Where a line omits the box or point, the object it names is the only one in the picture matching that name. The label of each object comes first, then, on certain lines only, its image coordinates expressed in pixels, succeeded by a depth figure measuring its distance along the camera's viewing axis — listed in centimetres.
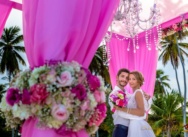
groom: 454
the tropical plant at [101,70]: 2438
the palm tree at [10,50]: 2744
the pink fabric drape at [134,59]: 667
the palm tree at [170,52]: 2870
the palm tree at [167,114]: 2626
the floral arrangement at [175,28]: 651
